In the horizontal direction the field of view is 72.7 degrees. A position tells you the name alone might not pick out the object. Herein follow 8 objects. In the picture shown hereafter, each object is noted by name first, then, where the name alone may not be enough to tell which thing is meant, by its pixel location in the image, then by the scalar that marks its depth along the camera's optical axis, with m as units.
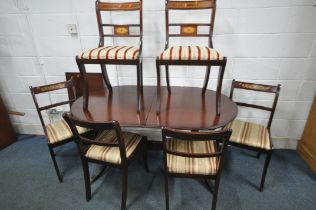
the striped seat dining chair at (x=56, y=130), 1.79
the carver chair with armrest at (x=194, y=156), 1.16
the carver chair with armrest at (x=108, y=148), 1.28
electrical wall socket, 2.04
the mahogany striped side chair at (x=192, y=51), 1.40
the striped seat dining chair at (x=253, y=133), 1.66
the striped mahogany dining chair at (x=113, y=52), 1.50
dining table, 1.42
